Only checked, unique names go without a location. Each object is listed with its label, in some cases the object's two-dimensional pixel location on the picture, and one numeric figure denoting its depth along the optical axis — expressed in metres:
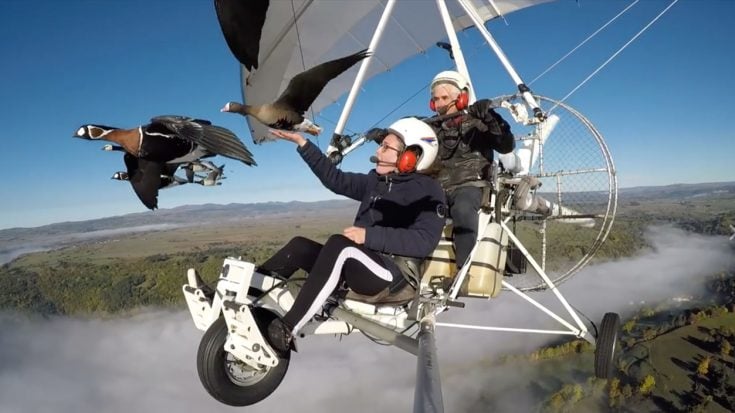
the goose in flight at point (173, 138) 3.00
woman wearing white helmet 3.04
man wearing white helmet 4.02
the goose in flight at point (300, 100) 3.66
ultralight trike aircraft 3.18
